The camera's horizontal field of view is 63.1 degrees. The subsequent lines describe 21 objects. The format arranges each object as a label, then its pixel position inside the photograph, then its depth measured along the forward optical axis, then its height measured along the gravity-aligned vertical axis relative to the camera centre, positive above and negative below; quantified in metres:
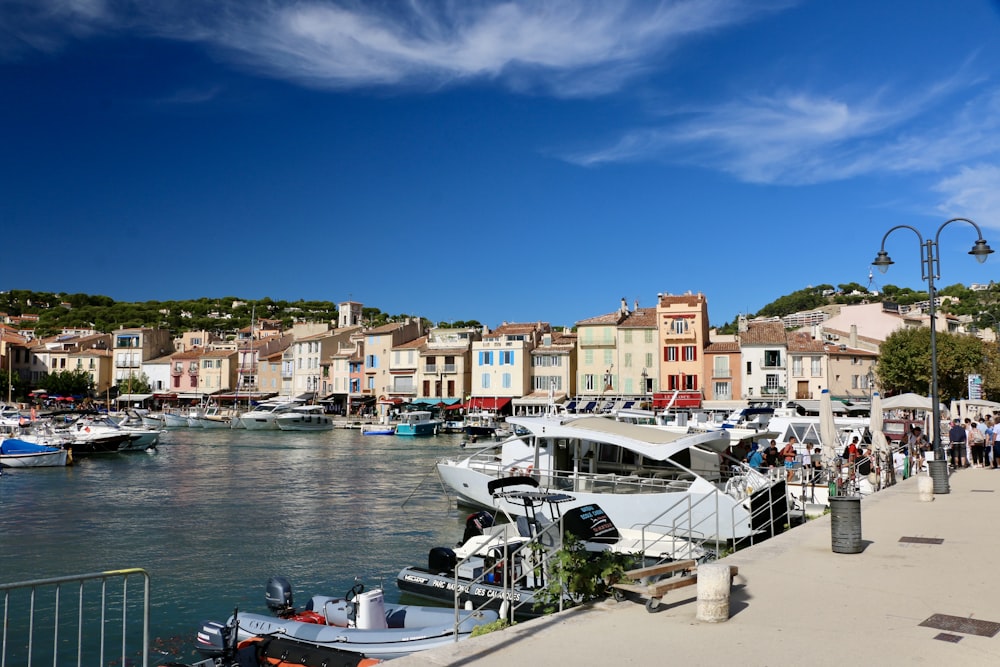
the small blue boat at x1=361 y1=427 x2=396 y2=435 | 66.31 -3.30
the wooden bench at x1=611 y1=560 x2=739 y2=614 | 8.34 -2.06
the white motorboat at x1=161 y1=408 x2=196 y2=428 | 76.62 -2.82
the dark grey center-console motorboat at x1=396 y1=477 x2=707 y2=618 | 12.88 -2.89
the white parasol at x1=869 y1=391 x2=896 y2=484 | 21.48 -1.41
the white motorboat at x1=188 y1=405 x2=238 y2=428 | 76.31 -2.82
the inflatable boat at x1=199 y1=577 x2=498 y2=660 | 10.12 -3.16
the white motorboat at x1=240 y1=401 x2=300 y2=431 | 72.44 -2.64
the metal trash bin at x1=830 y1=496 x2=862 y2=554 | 11.20 -1.81
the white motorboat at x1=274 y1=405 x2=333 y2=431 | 69.25 -2.62
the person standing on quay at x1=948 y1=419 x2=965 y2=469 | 25.41 -1.60
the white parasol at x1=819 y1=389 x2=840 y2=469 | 22.24 -1.04
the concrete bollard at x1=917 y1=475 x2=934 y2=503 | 16.97 -2.01
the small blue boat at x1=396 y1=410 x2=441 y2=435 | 65.44 -2.72
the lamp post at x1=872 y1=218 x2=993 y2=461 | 19.83 +2.96
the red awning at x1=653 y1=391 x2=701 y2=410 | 63.88 -0.64
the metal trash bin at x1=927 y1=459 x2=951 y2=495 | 18.19 -1.84
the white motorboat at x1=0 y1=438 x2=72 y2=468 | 38.56 -3.11
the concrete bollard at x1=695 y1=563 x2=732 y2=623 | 7.79 -1.94
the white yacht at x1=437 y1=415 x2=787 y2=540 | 17.50 -2.02
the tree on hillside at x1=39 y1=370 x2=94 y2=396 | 92.94 +0.78
